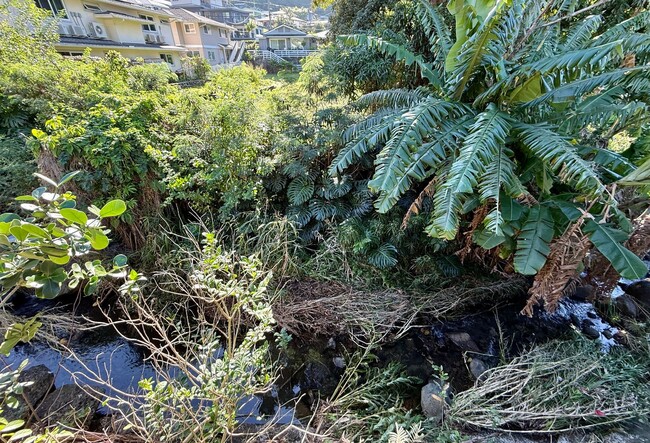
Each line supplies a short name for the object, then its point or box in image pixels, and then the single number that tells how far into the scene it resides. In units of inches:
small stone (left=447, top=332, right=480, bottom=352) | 115.9
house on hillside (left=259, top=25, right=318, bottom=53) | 1076.5
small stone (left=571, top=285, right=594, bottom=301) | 134.2
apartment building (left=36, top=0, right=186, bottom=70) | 398.0
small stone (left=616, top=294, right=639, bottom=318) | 123.6
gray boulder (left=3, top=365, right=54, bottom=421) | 83.7
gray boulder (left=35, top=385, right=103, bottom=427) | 84.0
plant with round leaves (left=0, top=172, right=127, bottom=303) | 30.3
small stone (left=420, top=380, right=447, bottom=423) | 89.0
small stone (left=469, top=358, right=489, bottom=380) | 103.9
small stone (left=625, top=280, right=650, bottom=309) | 128.6
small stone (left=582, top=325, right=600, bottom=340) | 116.5
